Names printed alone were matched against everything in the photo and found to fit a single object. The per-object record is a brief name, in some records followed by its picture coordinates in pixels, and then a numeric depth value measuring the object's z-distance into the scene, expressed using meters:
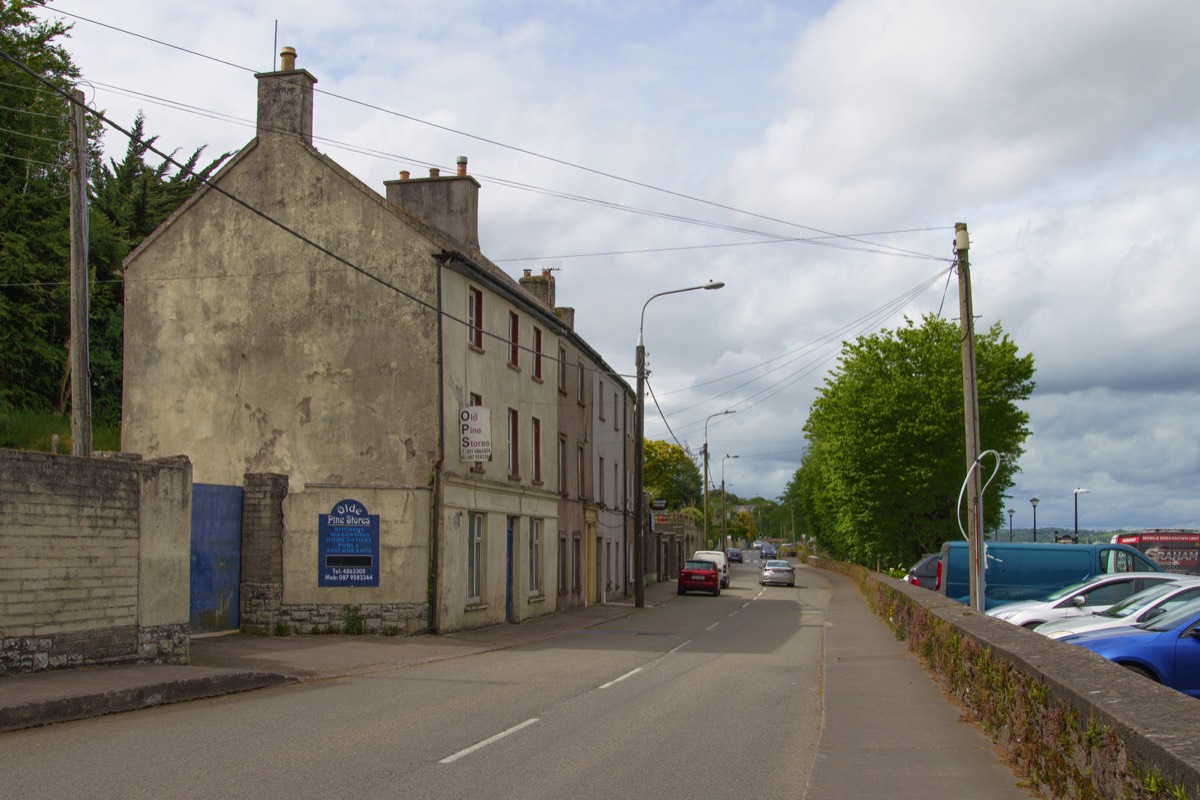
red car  43.81
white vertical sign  23.11
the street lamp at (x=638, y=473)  32.81
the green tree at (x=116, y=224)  36.16
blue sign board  21.61
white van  47.69
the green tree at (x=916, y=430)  42.72
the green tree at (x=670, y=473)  85.94
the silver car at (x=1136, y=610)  13.40
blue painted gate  19.81
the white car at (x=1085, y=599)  17.16
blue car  10.84
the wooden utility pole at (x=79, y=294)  14.84
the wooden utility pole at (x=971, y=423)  19.41
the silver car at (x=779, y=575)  52.72
